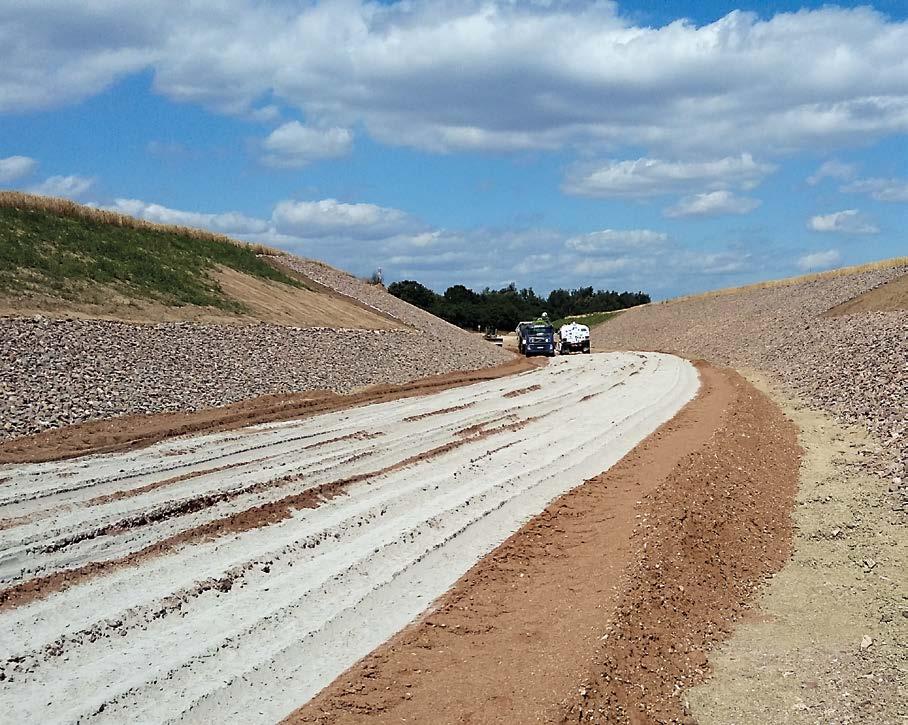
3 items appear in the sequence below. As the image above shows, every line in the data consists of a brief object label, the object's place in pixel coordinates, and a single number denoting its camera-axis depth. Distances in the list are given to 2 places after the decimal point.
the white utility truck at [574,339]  54.22
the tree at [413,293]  98.44
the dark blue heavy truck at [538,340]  53.25
